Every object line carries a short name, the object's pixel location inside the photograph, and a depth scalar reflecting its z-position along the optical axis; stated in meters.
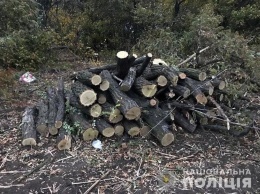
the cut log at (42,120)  4.75
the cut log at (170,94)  4.85
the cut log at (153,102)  4.69
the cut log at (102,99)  4.72
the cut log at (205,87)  5.02
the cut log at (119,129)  4.65
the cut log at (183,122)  4.91
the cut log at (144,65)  4.84
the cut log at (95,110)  4.64
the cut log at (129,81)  4.68
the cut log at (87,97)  4.61
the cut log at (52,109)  4.72
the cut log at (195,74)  5.11
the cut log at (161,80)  4.80
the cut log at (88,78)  4.68
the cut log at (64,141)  4.47
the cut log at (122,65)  4.82
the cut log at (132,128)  4.60
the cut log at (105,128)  4.57
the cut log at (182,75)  4.95
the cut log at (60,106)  4.69
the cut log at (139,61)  5.34
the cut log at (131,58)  4.88
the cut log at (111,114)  4.54
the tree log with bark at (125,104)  4.45
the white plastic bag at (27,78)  6.96
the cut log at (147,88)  4.72
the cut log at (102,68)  5.35
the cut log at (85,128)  4.60
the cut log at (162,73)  4.80
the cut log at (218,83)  5.20
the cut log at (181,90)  4.78
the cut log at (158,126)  4.52
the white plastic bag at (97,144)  4.53
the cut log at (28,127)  4.56
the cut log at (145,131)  4.64
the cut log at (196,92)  4.88
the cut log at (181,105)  4.74
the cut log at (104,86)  4.71
